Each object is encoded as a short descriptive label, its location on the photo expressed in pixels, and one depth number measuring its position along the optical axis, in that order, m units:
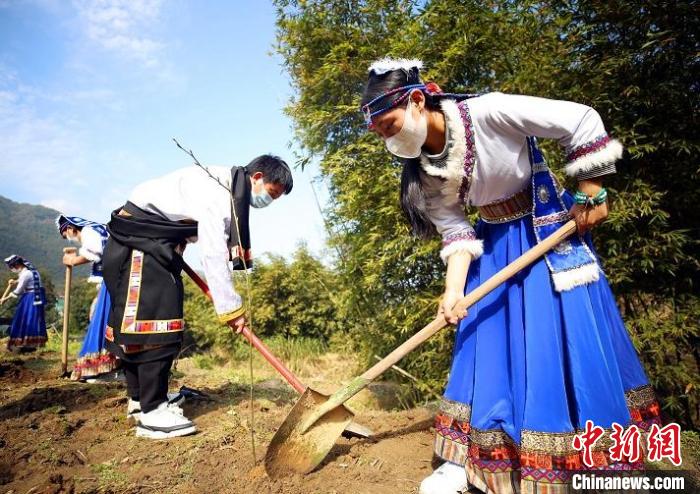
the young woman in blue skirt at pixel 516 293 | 1.72
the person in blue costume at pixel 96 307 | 4.49
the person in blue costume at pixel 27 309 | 8.21
